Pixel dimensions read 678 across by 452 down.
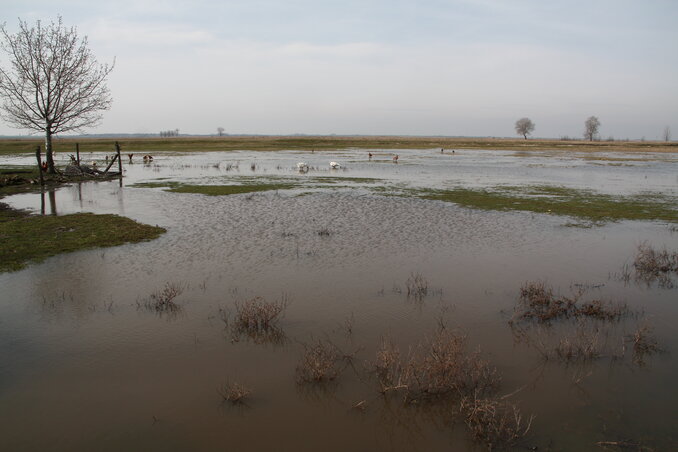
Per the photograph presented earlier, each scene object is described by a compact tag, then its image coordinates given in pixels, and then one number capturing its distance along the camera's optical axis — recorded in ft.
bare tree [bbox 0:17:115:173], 101.91
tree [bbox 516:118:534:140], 584.81
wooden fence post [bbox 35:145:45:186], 88.33
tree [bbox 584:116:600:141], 544.62
